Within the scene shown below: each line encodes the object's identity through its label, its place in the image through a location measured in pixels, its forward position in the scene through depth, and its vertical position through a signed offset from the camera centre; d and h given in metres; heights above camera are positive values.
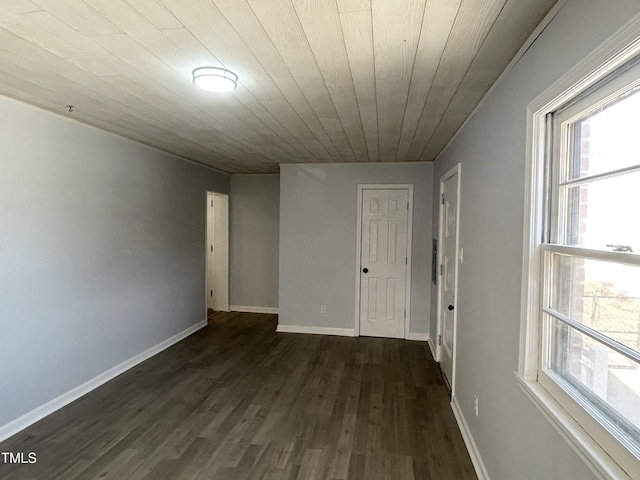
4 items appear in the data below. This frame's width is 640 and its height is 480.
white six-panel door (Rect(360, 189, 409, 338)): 4.98 -0.35
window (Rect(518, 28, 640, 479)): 1.02 -0.11
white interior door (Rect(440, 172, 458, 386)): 3.35 -0.34
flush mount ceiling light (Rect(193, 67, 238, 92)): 1.97 +0.82
